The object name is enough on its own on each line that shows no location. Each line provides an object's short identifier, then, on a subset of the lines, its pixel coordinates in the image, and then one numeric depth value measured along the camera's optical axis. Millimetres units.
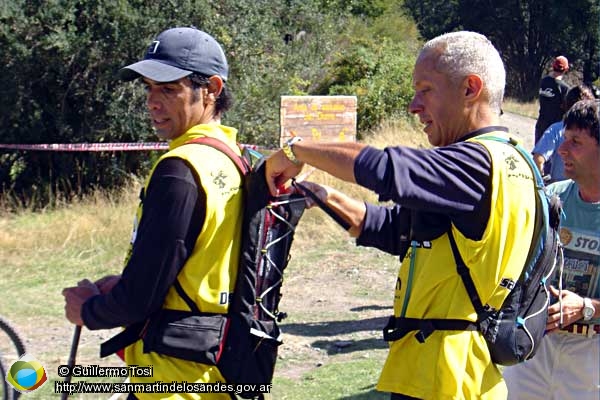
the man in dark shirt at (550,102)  8734
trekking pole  3041
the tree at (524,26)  39906
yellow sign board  12766
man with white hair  2352
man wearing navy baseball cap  2578
